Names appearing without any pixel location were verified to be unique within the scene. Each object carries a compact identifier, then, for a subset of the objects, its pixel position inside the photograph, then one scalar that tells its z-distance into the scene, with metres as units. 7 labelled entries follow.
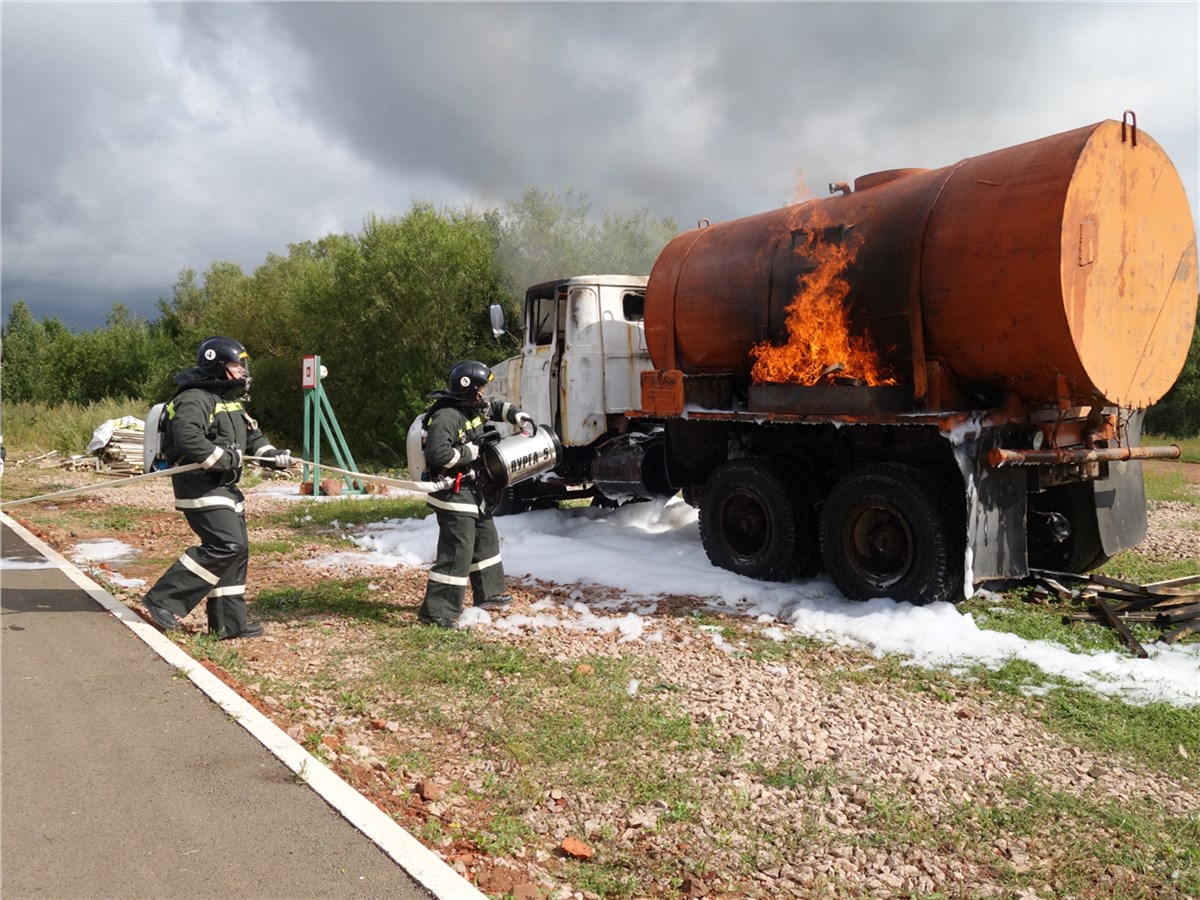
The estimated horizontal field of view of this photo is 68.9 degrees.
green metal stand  13.69
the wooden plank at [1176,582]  6.43
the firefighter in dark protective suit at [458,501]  6.06
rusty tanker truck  5.68
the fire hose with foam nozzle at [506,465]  6.12
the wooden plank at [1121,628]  5.29
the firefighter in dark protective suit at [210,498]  5.73
